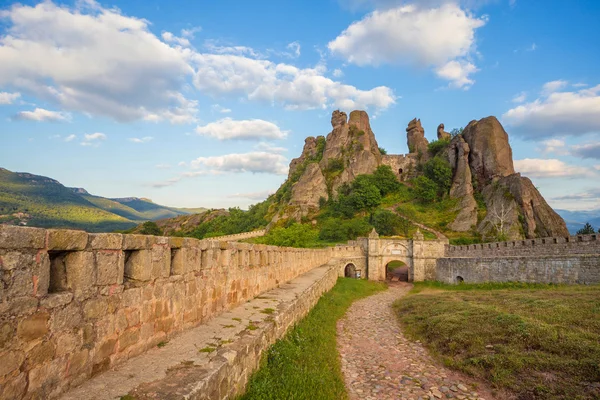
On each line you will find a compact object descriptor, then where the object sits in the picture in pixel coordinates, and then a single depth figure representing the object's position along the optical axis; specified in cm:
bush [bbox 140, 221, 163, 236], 6836
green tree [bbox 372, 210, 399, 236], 5522
